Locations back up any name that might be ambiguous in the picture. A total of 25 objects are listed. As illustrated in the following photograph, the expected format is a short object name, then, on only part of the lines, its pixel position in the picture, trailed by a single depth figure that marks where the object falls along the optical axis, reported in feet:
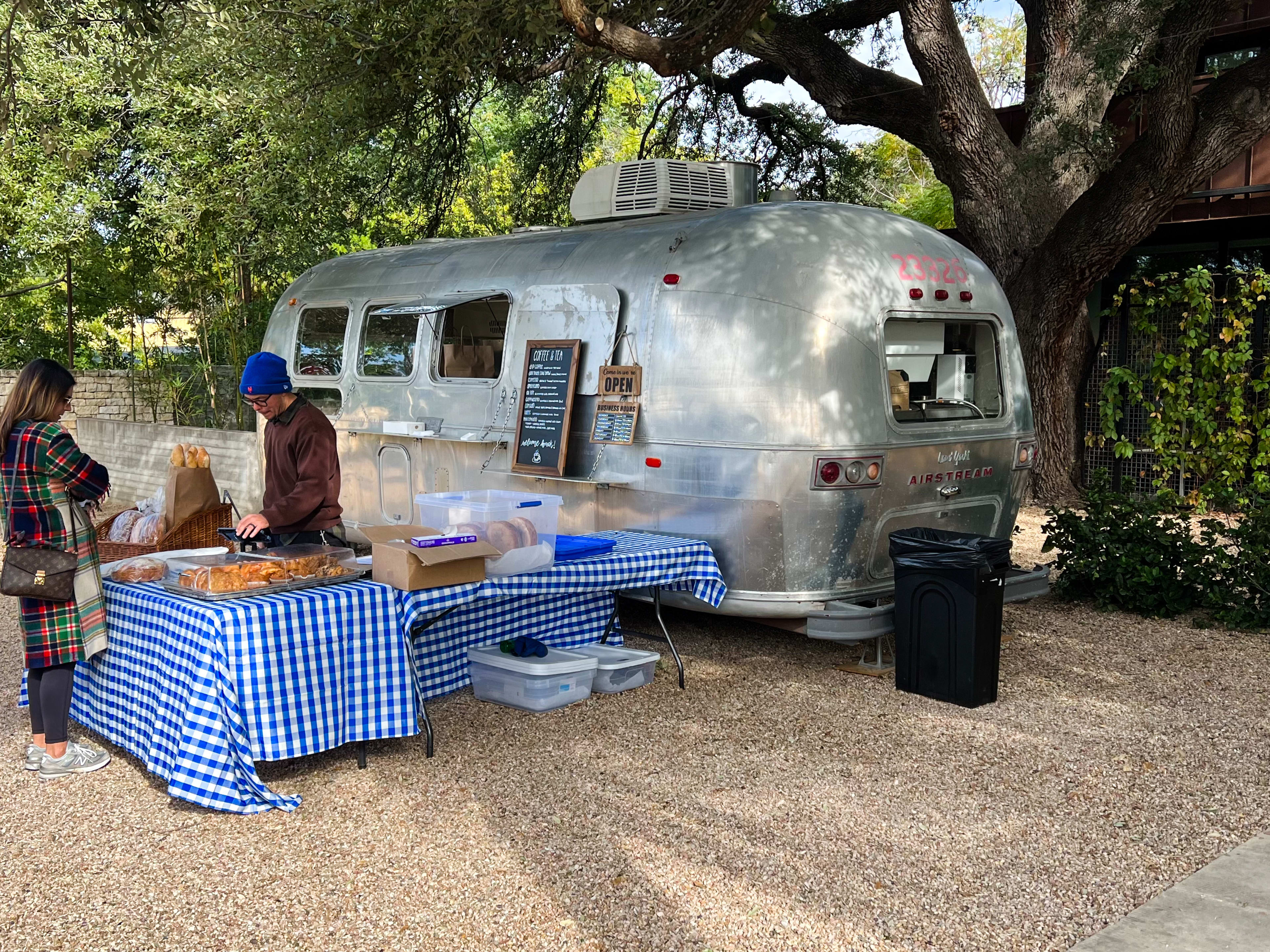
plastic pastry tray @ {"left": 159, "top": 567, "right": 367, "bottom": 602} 15.66
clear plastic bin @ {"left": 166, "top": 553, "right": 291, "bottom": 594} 15.79
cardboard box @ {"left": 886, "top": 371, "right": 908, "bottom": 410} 21.39
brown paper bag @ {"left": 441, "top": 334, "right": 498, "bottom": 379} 24.45
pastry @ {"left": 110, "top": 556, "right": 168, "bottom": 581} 17.10
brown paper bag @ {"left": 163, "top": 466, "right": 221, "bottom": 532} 22.95
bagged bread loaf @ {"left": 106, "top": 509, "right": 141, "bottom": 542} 23.48
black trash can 19.27
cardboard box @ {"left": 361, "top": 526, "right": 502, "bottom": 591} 16.38
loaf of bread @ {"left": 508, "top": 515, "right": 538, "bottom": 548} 17.83
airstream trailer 20.20
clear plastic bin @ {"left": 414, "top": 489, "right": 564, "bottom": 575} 17.75
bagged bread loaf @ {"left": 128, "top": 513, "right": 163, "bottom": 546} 23.02
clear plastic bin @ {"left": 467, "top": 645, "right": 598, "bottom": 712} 19.36
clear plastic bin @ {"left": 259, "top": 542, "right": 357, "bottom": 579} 16.47
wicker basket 22.99
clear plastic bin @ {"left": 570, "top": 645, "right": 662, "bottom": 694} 20.33
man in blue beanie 18.57
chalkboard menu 22.27
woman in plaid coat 15.76
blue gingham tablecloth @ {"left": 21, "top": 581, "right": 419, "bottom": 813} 14.99
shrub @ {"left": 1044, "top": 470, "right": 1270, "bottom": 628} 25.16
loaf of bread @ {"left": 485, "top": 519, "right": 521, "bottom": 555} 17.75
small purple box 16.66
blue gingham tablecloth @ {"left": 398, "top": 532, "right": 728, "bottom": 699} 17.43
